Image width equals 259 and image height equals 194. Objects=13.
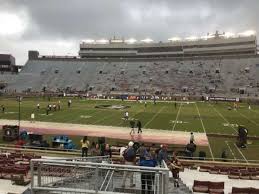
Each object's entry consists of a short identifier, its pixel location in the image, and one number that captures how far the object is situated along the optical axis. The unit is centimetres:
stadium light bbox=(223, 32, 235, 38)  6989
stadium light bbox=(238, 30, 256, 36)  6777
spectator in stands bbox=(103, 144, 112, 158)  1098
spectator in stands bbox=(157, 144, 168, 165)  836
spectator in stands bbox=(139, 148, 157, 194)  501
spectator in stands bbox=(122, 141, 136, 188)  657
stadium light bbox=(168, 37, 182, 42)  7302
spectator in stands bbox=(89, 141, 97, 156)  1095
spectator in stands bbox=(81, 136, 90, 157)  1075
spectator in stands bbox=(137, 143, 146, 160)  659
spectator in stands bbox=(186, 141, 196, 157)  1277
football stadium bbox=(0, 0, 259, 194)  584
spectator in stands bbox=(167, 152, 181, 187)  808
